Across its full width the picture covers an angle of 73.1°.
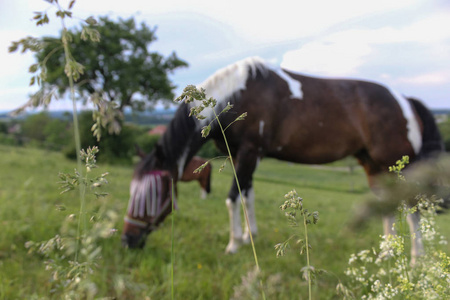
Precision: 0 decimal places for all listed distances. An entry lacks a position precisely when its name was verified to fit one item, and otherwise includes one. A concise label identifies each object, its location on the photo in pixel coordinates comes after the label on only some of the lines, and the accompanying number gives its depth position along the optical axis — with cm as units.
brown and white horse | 290
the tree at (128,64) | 2002
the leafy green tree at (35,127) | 3864
